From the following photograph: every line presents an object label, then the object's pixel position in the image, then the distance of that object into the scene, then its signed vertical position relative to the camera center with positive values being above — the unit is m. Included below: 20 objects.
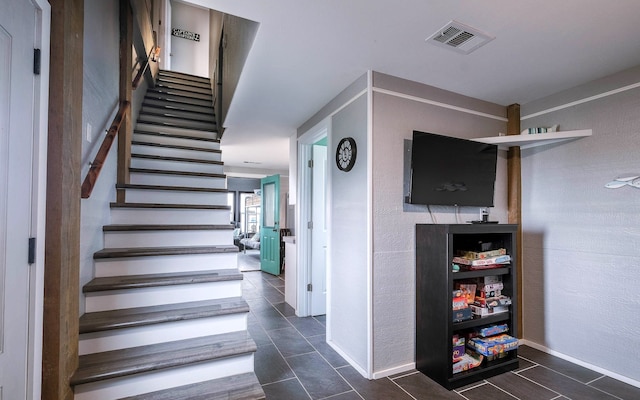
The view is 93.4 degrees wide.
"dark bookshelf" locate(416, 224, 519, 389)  2.21 -0.74
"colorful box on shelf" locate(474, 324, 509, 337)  2.45 -1.01
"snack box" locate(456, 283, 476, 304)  2.44 -0.68
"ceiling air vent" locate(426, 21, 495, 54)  1.84 +1.09
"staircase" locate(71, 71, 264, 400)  1.70 -0.68
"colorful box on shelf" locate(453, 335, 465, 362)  2.30 -1.09
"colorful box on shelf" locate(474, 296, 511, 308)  2.47 -0.78
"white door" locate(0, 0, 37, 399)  1.10 +0.08
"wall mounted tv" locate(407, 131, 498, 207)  2.39 +0.30
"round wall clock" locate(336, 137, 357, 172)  2.55 +0.46
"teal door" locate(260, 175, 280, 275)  6.16 -0.45
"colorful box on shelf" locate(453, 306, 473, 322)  2.31 -0.84
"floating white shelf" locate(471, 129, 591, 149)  2.51 +0.59
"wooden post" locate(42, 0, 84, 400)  1.35 -0.02
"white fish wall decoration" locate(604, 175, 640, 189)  2.21 +0.19
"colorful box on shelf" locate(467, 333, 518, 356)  2.34 -1.09
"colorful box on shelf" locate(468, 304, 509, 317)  2.43 -0.84
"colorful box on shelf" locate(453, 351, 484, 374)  2.26 -1.19
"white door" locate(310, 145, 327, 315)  3.71 -0.37
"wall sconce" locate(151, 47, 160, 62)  4.39 +2.26
